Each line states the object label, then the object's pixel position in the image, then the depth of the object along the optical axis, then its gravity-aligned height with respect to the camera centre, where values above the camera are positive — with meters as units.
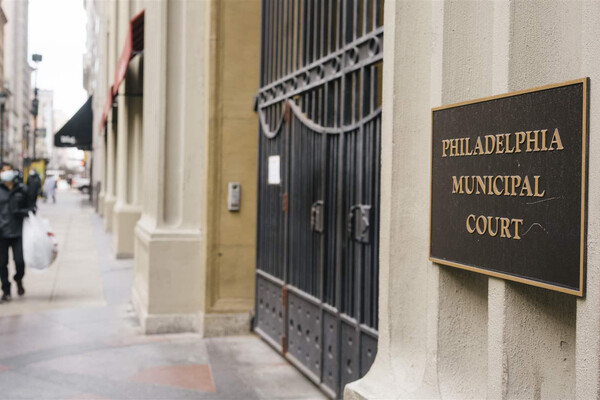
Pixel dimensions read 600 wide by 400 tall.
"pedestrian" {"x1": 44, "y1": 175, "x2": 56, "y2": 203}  47.12 -0.18
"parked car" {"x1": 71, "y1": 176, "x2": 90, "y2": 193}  60.83 -0.27
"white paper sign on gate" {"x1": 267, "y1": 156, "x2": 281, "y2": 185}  7.72 +0.17
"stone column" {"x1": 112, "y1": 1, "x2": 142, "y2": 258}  16.42 +0.57
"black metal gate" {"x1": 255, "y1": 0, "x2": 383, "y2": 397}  5.42 +0.04
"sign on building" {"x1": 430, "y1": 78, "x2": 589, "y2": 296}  2.87 +0.03
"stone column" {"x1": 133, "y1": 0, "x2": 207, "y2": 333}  8.85 +0.16
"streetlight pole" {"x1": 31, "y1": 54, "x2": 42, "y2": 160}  41.12 +6.71
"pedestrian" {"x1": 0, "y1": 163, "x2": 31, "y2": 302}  10.71 -0.47
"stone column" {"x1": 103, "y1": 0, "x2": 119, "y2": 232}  21.32 +1.39
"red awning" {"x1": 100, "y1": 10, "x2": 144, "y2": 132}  12.06 +2.36
